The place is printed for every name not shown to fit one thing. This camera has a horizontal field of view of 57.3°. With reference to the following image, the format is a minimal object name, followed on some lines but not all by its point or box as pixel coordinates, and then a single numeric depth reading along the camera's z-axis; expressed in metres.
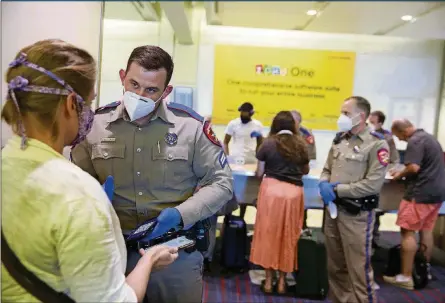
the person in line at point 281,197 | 2.86
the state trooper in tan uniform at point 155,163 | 1.32
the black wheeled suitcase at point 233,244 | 3.31
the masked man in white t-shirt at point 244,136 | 4.29
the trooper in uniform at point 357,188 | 2.41
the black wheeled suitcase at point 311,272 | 2.98
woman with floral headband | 0.71
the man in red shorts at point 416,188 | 3.03
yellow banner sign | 4.98
